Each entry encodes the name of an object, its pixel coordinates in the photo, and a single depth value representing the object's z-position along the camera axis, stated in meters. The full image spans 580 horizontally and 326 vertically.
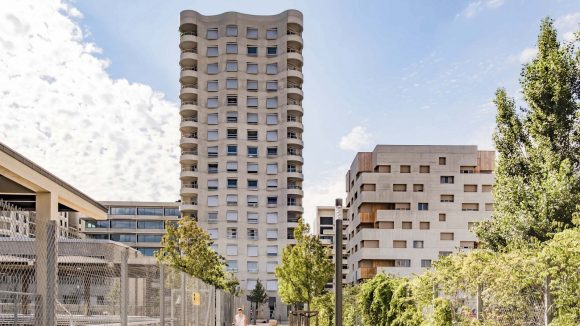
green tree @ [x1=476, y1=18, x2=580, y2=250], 19.84
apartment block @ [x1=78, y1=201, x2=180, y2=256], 120.50
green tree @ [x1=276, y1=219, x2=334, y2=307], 45.41
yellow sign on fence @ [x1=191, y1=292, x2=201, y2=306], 14.12
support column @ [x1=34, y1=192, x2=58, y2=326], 5.50
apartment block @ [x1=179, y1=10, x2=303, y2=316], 90.81
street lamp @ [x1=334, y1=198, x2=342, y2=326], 11.66
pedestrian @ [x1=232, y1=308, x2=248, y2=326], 24.59
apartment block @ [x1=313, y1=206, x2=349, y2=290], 140.30
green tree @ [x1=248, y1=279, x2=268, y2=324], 86.56
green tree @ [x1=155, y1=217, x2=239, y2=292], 41.72
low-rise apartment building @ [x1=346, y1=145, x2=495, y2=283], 77.94
